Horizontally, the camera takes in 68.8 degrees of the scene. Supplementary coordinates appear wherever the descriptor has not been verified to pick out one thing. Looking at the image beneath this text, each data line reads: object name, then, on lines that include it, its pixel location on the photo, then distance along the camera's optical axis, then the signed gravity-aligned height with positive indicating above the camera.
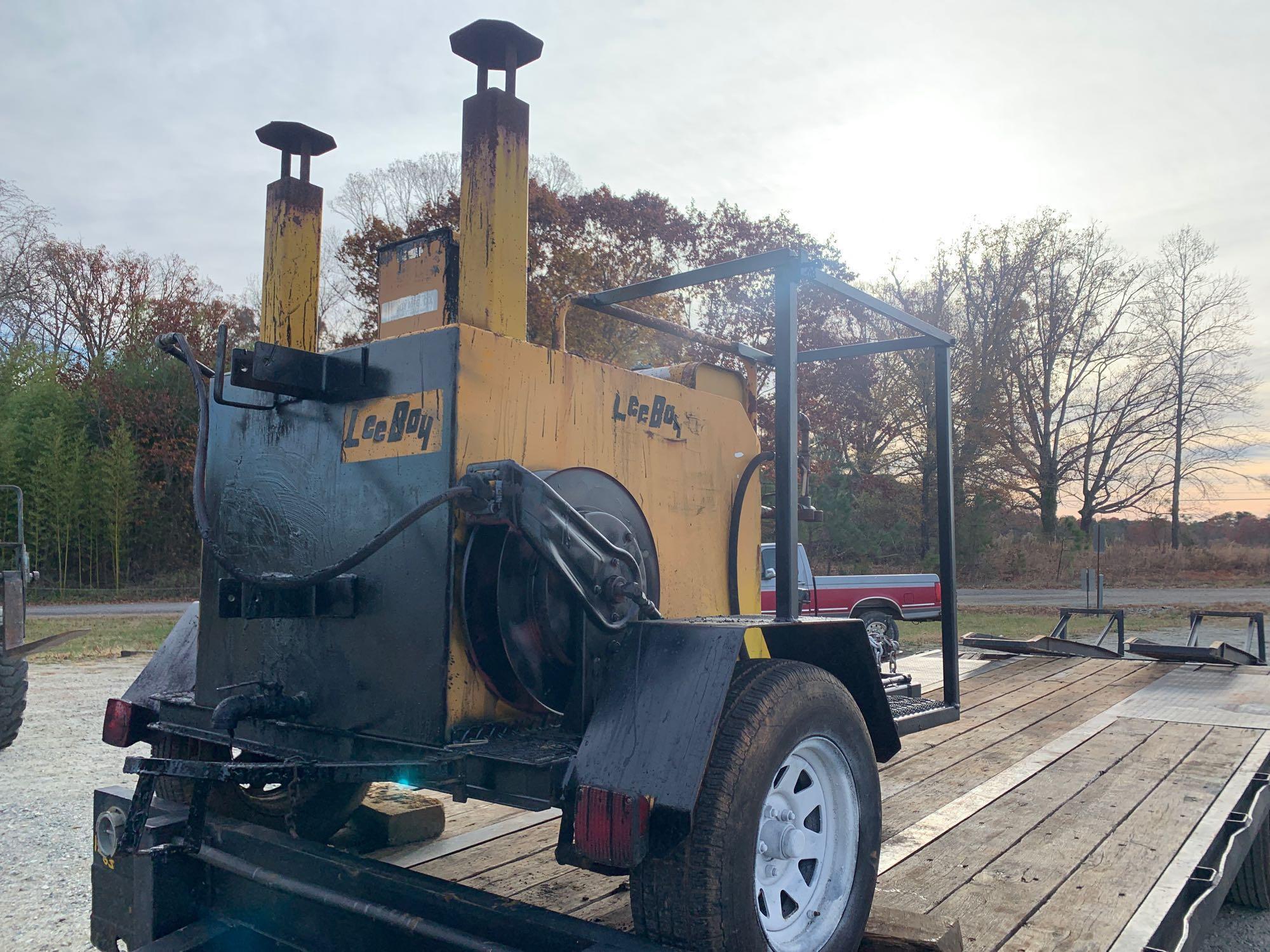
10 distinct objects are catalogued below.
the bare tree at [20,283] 22.94 +6.62
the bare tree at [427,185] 20.38 +8.03
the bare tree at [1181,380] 28.08 +5.29
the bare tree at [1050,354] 28.69 +6.18
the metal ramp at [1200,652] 7.67 -0.82
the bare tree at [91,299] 27.02 +7.30
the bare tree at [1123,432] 28.16 +3.70
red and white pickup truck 14.39 -0.74
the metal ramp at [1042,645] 8.10 -0.82
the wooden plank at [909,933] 2.17 -0.93
